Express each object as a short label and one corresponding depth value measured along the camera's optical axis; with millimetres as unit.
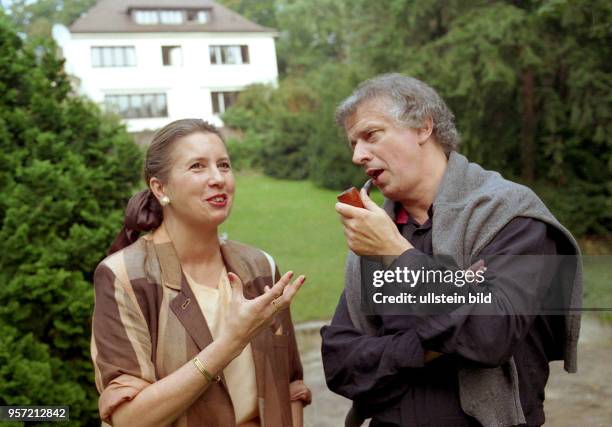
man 1764
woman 1881
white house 17609
